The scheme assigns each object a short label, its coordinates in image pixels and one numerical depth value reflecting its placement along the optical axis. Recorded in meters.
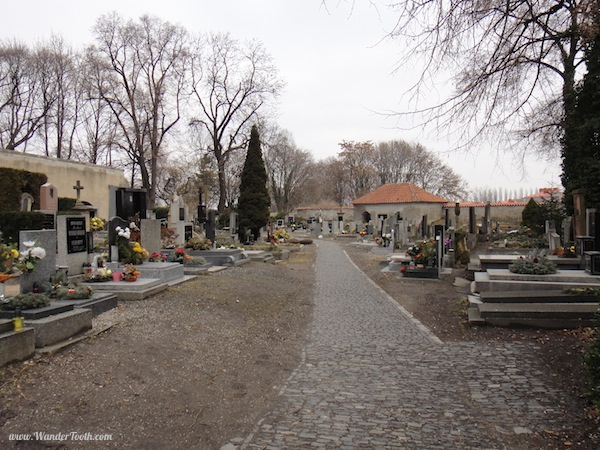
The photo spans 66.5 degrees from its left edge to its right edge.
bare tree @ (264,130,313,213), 60.41
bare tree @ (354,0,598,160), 3.94
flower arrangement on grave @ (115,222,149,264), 9.65
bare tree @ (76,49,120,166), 31.22
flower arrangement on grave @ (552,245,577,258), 11.02
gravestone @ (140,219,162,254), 10.83
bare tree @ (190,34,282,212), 36.22
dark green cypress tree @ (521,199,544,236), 22.67
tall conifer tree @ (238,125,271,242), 23.53
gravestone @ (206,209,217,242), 17.50
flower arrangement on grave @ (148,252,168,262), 10.50
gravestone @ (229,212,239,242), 24.28
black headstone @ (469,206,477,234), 23.36
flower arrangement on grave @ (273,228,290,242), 27.31
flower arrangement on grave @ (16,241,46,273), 5.86
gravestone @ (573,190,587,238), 12.45
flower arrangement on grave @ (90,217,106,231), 13.47
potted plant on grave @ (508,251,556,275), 8.24
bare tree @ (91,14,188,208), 31.31
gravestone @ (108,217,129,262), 9.56
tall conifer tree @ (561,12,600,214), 12.34
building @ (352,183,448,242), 45.25
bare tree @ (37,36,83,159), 32.94
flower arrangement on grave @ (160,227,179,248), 15.20
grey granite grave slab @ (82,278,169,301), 7.78
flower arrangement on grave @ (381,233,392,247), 23.59
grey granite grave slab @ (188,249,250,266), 14.27
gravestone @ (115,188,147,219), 10.53
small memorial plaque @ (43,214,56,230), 13.98
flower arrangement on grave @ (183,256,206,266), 12.19
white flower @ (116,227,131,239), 9.59
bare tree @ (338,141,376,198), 61.40
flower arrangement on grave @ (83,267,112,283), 8.39
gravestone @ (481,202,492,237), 27.45
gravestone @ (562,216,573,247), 14.88
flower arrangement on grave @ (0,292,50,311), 5.13
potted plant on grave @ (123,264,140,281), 8.37
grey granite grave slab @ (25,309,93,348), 4.86
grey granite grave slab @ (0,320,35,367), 4.28
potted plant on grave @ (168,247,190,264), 12.26
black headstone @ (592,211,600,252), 9.24
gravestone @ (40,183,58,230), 14.28
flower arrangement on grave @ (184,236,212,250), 15.20
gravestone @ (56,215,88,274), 9.51
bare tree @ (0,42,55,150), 31.67
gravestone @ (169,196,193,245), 15.90
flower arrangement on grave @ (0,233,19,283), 5.88
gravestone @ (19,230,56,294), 6.07
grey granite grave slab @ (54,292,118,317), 6.07
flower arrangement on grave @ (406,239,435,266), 13.54
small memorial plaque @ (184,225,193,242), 16.35
